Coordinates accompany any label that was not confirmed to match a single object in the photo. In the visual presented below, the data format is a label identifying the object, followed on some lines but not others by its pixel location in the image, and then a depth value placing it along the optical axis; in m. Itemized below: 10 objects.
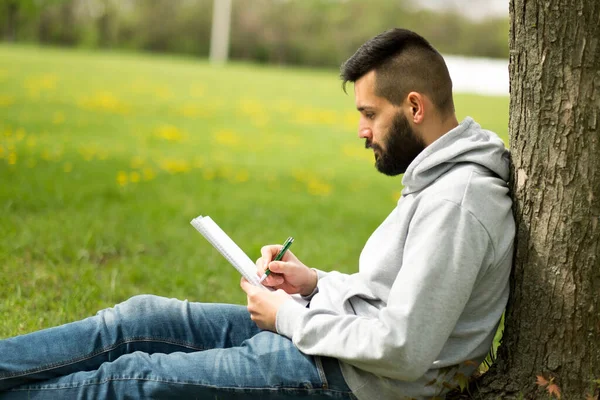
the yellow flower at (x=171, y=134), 17.06
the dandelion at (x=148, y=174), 12.45
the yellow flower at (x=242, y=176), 13.29
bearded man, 3.76
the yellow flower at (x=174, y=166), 13.32
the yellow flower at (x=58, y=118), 17.25
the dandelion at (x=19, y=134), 14.47
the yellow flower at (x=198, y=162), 14.12
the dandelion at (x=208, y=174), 13.11
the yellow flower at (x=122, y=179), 11.30
